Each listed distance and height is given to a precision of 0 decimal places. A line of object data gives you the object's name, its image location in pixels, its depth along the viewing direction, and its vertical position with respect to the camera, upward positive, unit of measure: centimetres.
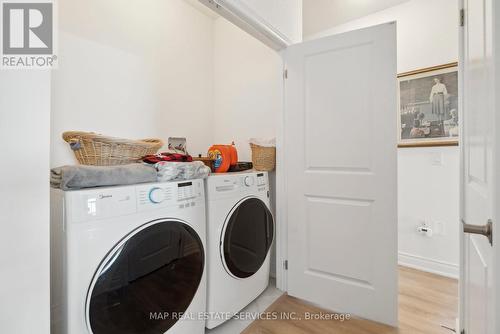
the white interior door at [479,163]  61 +1
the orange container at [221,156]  188 +8
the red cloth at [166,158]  138 +5
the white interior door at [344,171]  155 -4
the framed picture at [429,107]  212 +55
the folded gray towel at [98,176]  94 -4
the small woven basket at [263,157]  194 +7
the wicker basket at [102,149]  125 +10
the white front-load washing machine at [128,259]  90 -40
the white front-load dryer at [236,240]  146 -50
